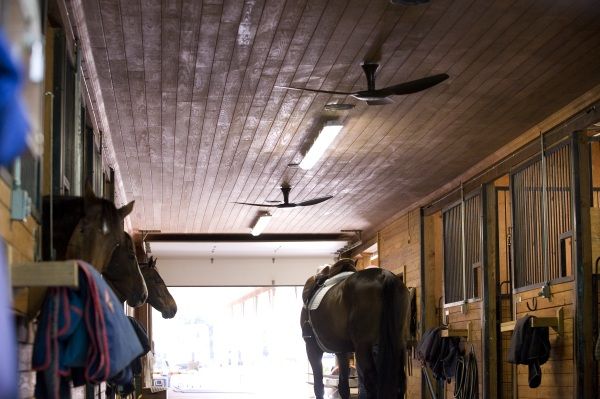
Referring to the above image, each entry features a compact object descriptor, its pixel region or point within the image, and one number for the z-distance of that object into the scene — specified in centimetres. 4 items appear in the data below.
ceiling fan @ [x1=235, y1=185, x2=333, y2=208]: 1057
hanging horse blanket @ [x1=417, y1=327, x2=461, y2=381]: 1020
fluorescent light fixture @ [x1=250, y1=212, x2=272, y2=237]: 1325
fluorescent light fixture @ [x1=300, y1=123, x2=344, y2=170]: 798
